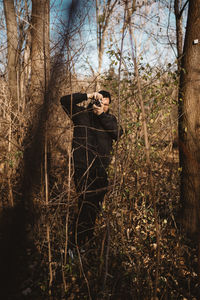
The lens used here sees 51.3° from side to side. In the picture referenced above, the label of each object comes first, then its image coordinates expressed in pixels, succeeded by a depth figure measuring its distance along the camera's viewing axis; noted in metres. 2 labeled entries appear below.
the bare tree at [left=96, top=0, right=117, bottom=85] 12.70
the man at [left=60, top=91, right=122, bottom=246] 2.48
